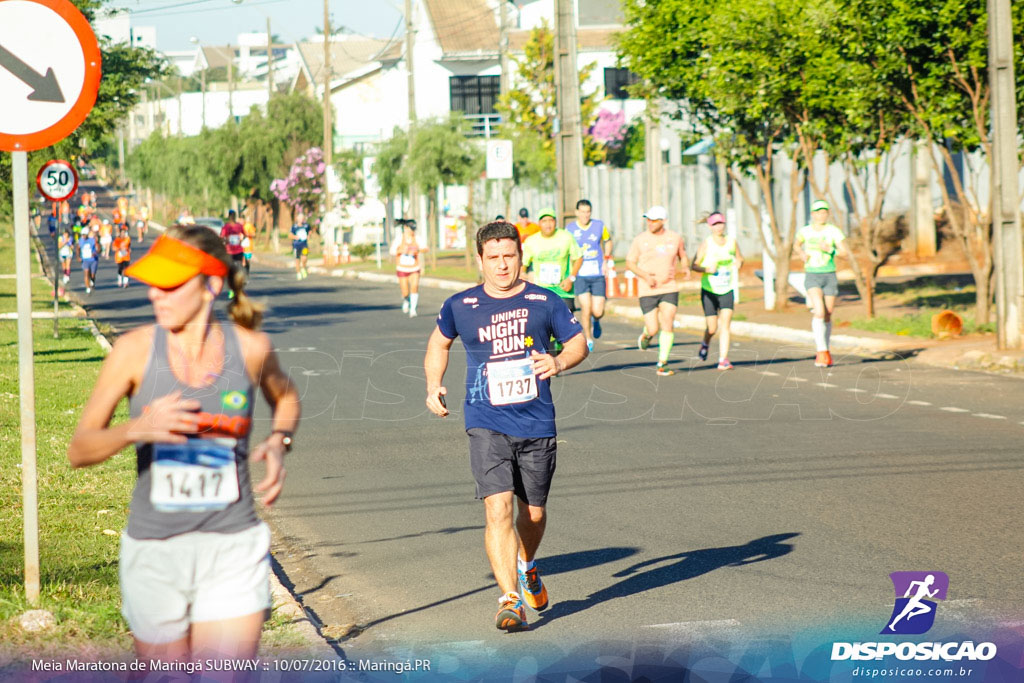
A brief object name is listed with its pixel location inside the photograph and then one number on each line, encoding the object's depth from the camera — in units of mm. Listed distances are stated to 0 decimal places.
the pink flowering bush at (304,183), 63156
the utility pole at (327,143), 49969
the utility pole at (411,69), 44812
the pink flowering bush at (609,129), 61719
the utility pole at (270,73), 69319
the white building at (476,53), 62531
